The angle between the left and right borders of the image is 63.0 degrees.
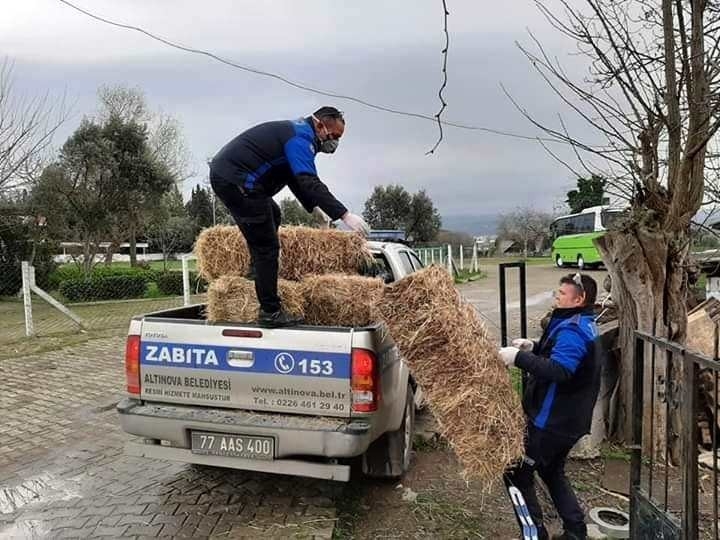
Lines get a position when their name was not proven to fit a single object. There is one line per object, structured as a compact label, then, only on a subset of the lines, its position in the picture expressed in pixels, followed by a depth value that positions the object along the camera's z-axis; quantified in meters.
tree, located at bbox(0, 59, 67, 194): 15.95
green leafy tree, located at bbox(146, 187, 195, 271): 24.41
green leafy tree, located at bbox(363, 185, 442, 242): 41.31
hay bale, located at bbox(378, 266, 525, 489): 3.01
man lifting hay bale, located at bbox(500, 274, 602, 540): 2.97
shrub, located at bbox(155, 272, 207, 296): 18.62
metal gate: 2.49
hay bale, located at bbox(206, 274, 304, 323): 3.99
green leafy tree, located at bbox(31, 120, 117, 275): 20.03
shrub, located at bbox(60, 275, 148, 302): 17.20
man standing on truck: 3.80
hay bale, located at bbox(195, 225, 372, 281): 4.60
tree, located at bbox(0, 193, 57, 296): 18.23
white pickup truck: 3.45
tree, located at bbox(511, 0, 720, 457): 4.18
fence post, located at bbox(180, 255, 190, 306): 11.44
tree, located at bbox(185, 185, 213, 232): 46.52
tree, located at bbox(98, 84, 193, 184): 23.11
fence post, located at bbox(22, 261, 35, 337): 10.36
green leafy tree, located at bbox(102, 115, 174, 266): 21.23
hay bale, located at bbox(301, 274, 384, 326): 3.97
